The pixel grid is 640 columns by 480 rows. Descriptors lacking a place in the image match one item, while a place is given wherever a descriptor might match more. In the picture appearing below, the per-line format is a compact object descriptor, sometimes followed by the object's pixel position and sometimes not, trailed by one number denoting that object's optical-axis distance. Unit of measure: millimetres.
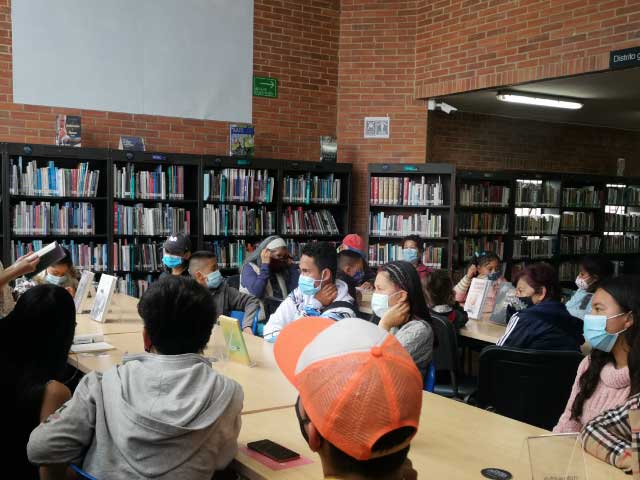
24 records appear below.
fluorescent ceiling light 7926
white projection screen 6934
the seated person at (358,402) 1092
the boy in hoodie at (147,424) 1895
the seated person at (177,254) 5258
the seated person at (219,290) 4859
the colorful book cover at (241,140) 7992
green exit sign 8367
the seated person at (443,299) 4547
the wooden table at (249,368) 2734
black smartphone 2082
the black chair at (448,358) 4074
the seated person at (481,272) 5836
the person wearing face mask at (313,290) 4078
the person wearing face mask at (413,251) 6945
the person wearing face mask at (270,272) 5766
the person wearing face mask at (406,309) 3111
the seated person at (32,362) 2215
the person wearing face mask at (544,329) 3719
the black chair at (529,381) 3396
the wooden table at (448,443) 1996
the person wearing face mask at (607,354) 2453
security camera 8406
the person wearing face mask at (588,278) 5234
